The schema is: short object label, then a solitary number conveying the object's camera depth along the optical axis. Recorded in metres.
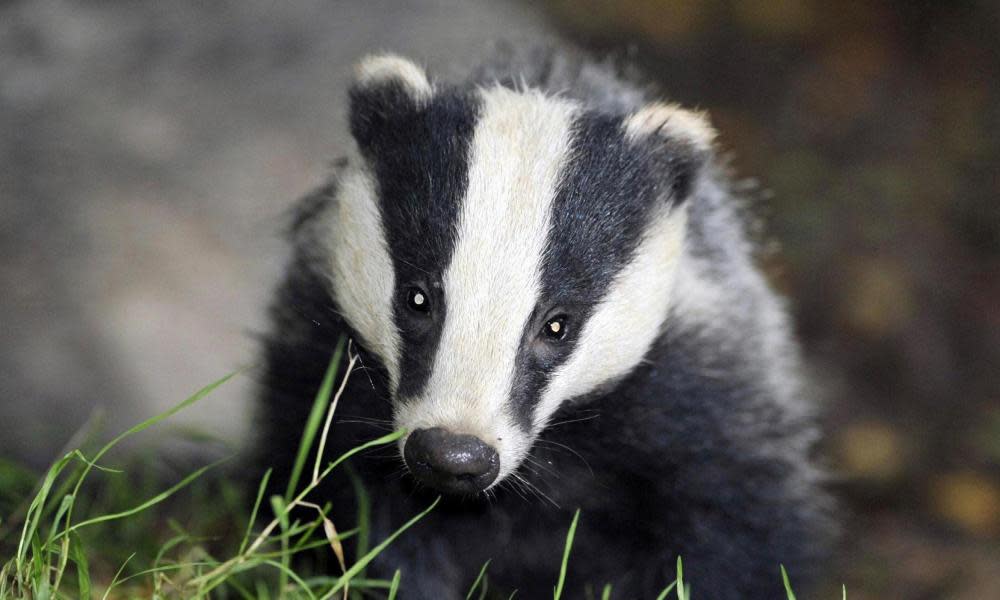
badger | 4.45
